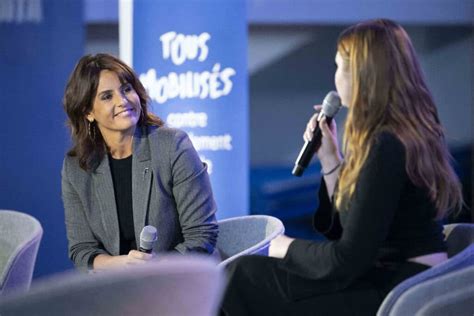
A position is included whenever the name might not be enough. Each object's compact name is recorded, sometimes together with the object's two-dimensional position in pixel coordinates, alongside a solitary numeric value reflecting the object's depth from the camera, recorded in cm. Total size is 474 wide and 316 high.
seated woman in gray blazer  579
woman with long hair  425
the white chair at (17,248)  591
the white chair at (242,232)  591
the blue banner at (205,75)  809
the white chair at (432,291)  421
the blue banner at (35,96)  962
